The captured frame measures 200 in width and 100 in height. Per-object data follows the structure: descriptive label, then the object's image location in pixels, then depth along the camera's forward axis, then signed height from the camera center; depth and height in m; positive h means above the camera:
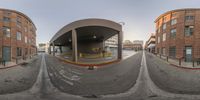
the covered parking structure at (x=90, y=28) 11.51 +2.98
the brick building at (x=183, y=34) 15.34 +2.82
